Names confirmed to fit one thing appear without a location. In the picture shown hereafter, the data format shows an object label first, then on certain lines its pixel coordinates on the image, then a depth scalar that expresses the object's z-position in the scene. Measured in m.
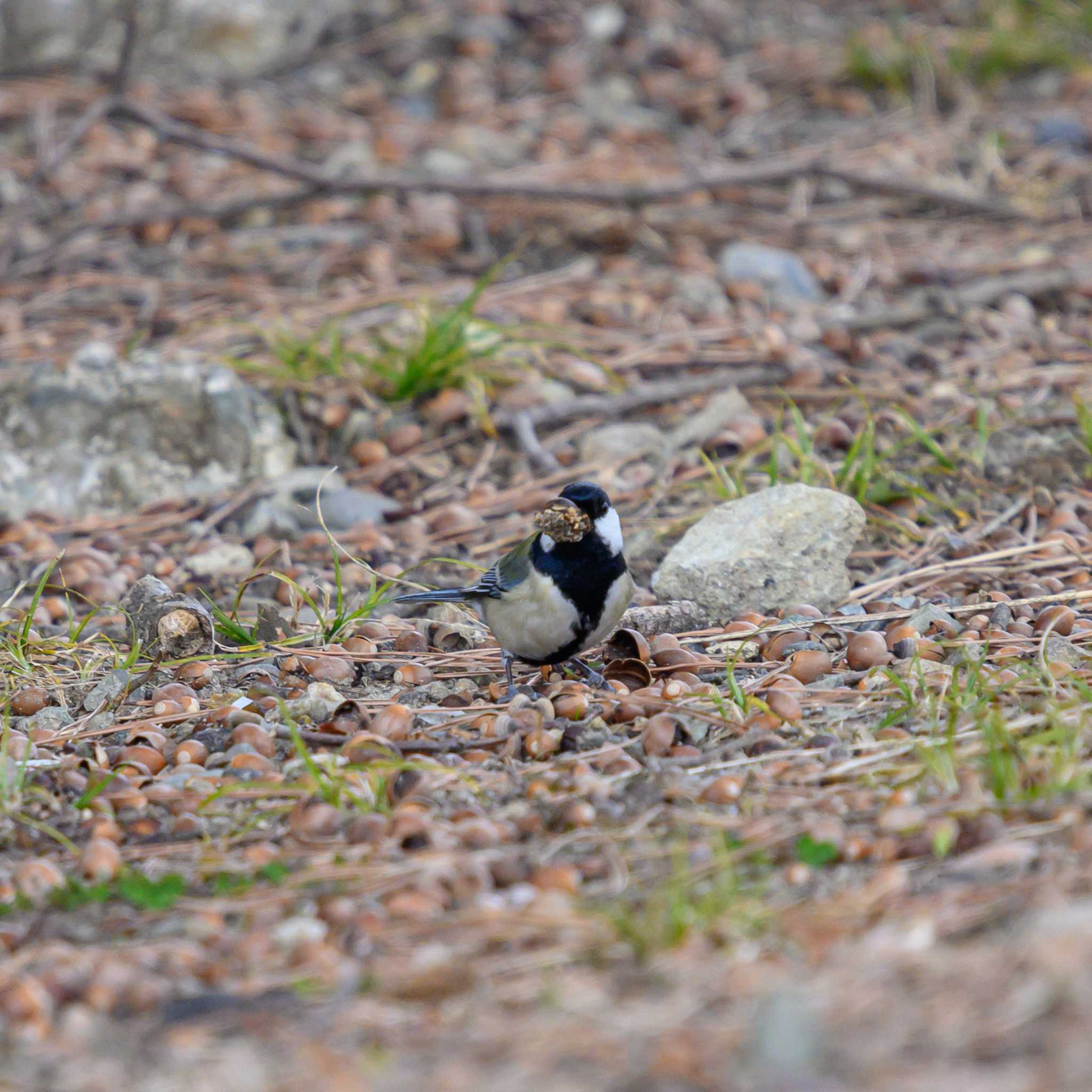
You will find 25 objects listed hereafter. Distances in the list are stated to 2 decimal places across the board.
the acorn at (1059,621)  6.37
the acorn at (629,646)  6.47
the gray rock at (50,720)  6.12
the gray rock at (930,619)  6.59
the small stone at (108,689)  6.27
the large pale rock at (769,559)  7.14
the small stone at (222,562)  8.21
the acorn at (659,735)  5.43
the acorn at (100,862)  4.74
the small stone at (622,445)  9.14
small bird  6.00
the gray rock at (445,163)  12.85
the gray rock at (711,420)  9.23
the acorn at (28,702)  6.31
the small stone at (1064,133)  13.30
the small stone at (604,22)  15.11
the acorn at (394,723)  5.74
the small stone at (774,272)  11.15
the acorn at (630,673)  6.25
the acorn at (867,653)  6.18
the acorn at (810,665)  6.12
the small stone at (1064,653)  5.95
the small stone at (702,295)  10.86
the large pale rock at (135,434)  9.20
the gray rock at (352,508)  8.67
